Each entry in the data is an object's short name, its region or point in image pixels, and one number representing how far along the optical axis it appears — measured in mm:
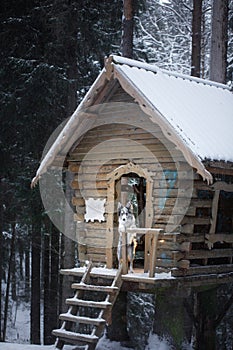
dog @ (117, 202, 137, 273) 12547
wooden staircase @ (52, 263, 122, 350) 11414
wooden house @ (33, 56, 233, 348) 12047
